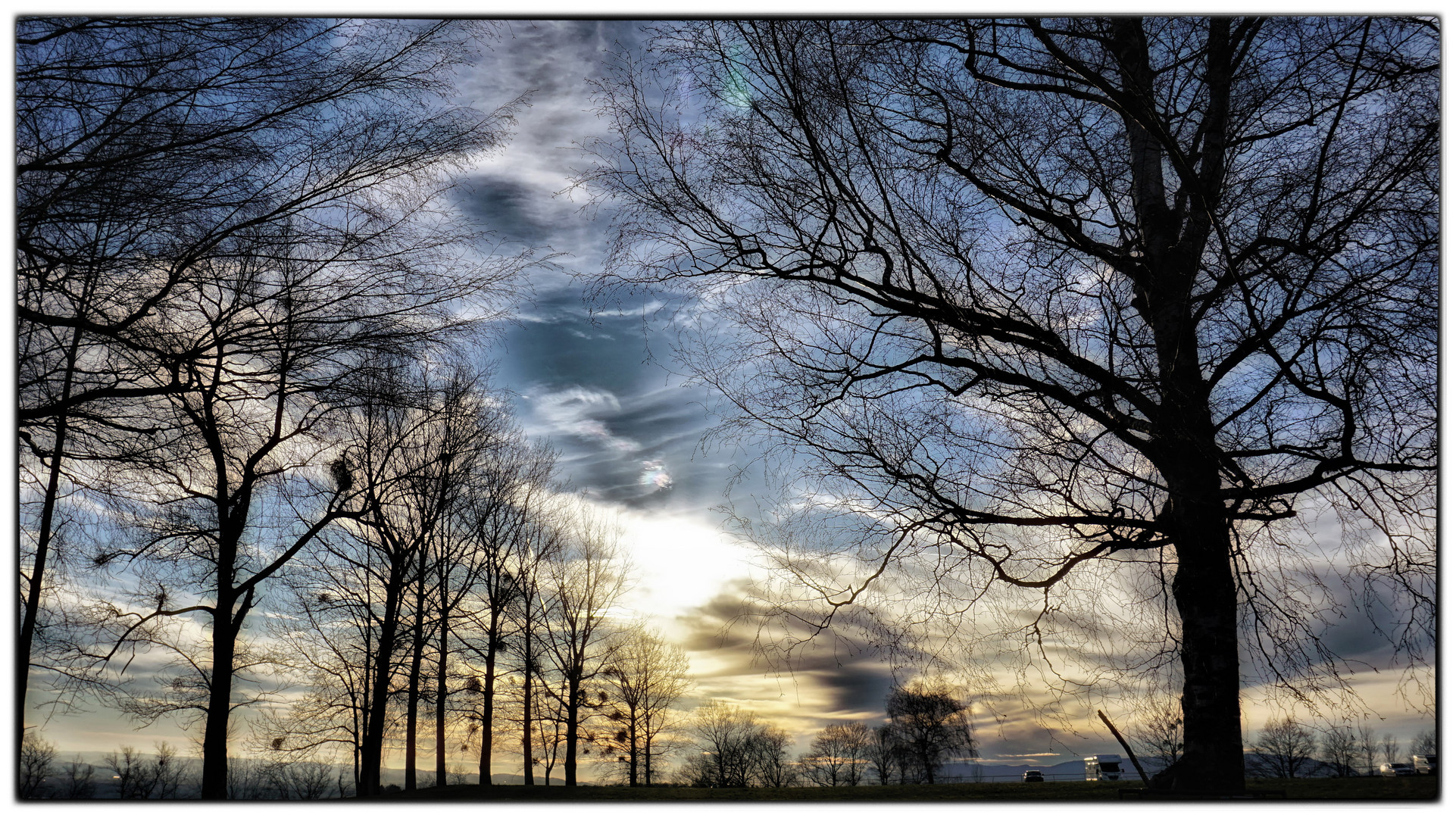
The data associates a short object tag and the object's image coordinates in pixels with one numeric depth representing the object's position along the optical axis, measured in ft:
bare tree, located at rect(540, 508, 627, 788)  56.44
